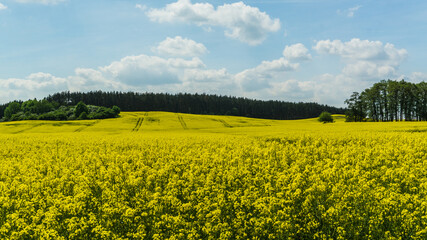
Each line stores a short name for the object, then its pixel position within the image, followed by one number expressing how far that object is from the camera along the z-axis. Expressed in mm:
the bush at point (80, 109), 116181
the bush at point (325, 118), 96719
